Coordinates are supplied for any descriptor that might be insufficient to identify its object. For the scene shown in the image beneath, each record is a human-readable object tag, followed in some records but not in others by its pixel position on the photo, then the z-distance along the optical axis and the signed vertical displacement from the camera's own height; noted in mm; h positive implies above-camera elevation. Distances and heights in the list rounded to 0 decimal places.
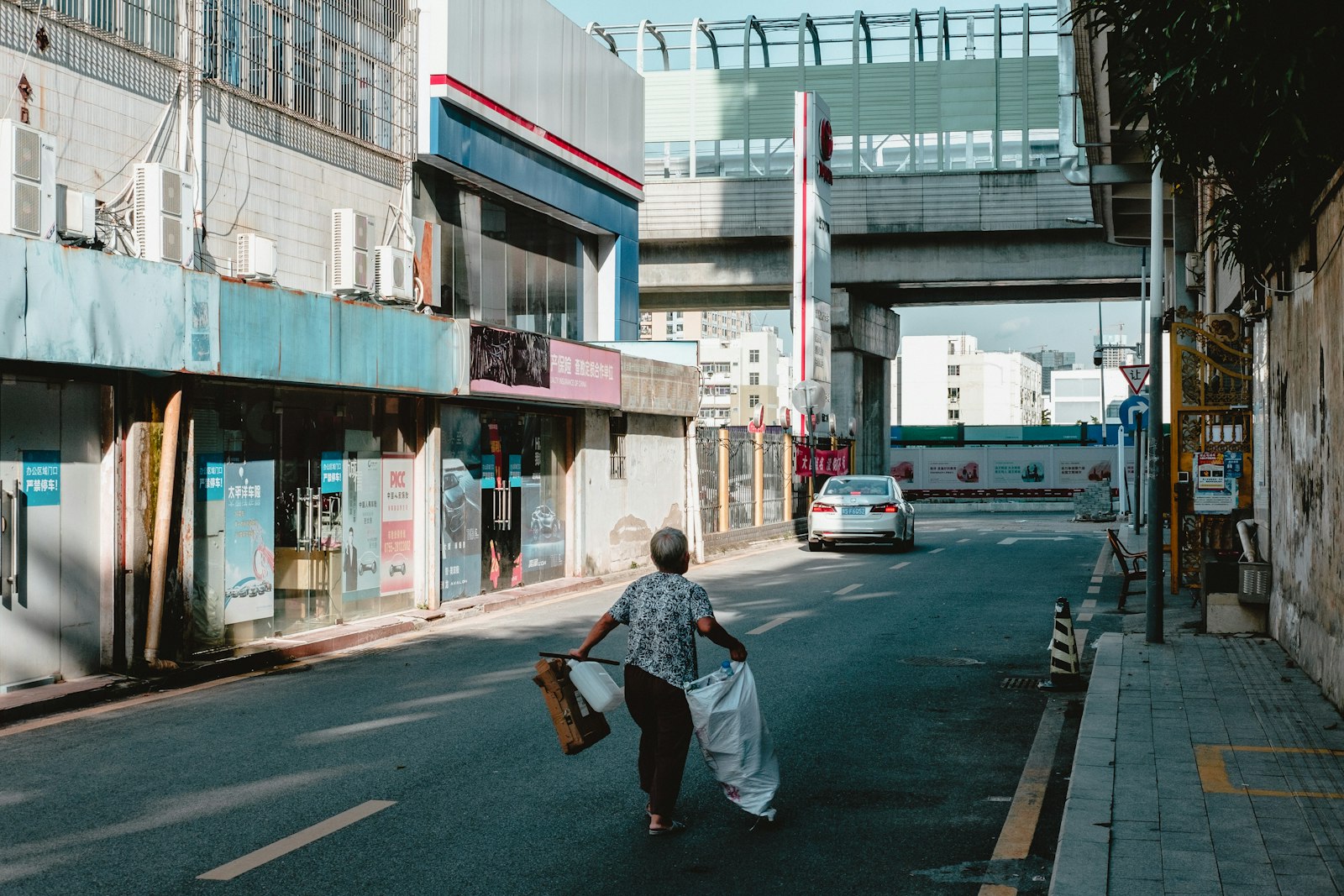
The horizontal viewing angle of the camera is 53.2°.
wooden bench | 16438 -1281
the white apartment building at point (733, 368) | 151000 +10824
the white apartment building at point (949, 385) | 155000 +9046
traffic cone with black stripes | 11031 -1578
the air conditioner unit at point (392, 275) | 15859 +2231
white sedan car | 26969 -1069
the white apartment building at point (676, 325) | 174375 +18151
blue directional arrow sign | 23483 +971
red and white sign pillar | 34969 +6043
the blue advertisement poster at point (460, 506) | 17641 -582
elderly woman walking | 6508 -957
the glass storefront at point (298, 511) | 13125 -529
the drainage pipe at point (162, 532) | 11922 -628
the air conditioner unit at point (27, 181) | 10414 +2208
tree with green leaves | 7812 +2377
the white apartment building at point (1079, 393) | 164500 +8809
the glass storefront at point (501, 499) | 17906 -537
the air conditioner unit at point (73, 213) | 11094 +2063
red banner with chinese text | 35375 -16
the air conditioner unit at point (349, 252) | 15336 +2406
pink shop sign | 19734 +1315
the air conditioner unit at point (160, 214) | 12023 +2232
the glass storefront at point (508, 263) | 19203 +3204
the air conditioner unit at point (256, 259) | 13688 +2091
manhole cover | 12289 -1841
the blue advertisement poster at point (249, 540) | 13352 -799
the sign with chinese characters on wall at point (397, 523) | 16392 -766
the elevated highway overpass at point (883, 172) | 37656 +8378
